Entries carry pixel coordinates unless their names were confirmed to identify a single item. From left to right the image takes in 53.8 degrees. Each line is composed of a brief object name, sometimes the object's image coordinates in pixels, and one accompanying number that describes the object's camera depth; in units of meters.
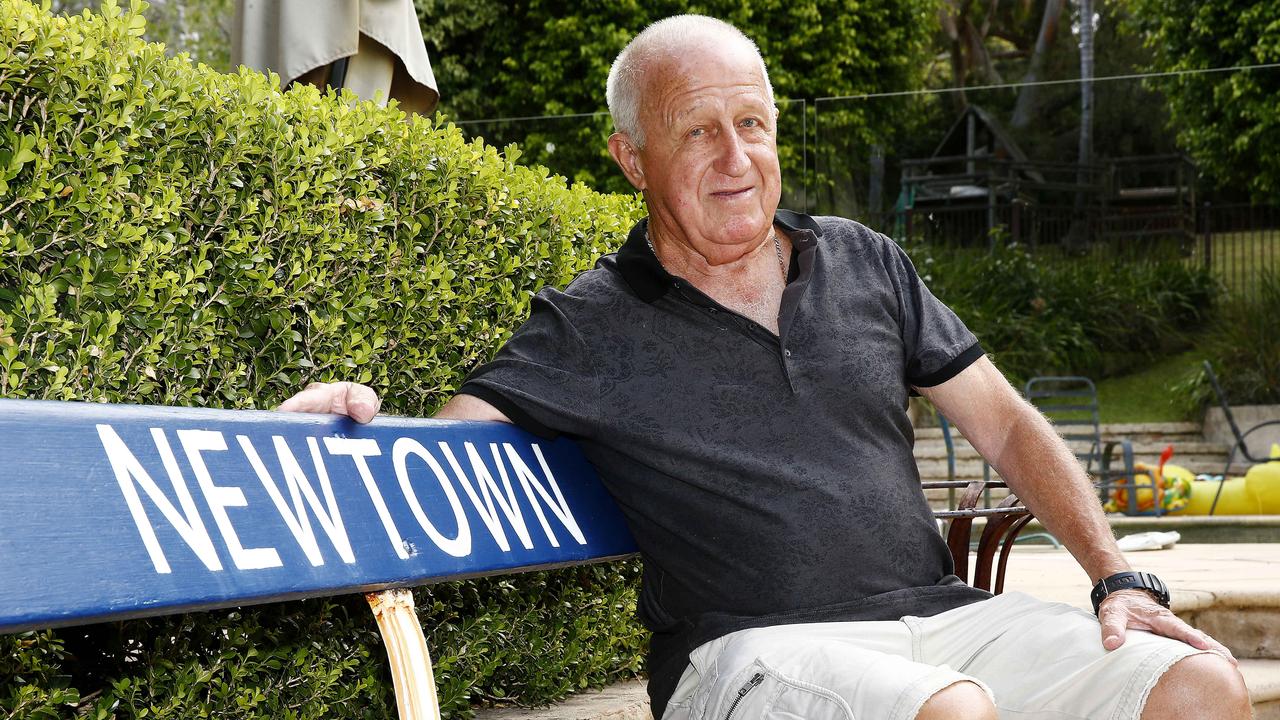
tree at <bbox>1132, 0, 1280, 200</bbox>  8.38
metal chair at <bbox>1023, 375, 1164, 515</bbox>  8.52
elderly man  1.96
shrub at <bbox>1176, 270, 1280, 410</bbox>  8.34
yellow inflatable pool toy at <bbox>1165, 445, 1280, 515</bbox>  8.08
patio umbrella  3.73
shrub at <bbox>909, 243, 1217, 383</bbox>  8.41
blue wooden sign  1.20
